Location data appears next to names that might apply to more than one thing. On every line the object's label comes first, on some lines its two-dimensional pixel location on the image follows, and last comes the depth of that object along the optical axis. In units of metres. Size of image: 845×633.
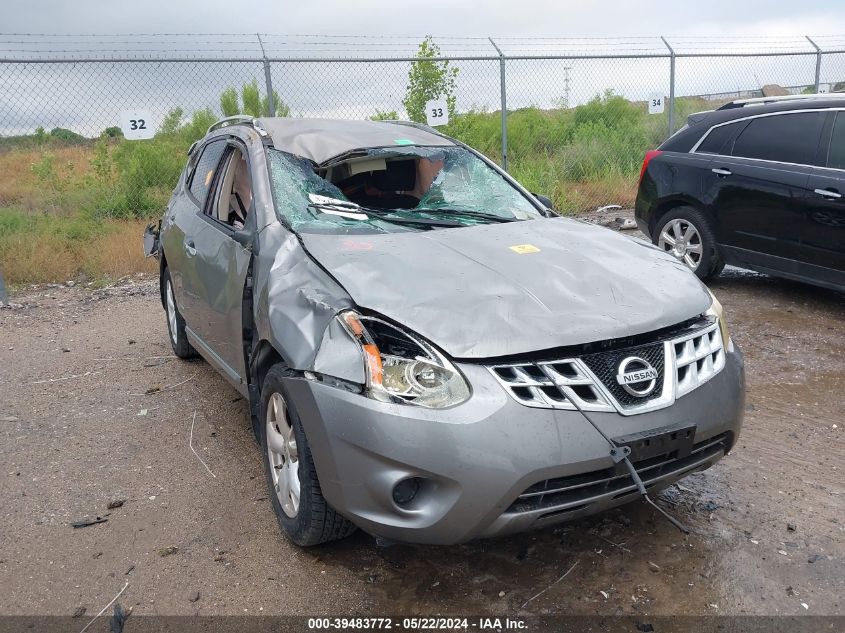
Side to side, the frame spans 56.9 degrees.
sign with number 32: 9.01
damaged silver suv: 2.52
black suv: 6.04
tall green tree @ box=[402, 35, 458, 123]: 10.59
